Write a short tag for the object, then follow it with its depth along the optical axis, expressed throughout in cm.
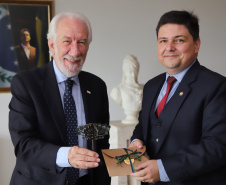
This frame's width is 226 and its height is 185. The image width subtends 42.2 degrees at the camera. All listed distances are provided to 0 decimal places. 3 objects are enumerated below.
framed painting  445
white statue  396
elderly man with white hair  185
